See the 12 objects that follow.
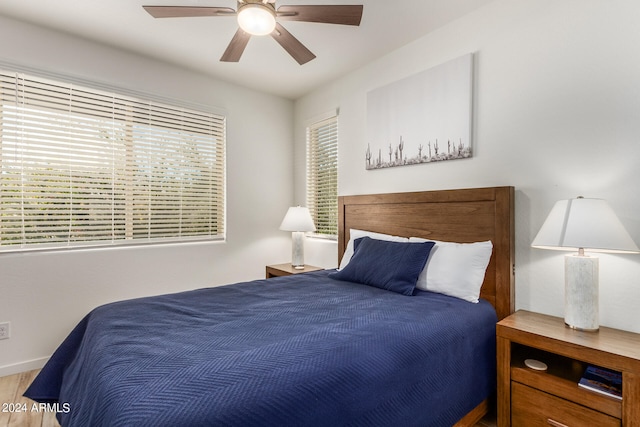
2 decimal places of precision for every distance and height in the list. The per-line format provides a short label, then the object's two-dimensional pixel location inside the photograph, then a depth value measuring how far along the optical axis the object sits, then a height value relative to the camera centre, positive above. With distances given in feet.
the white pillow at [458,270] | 6.48 -1.28
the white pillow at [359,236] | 8.44 -0.76
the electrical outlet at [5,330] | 7.72 -2.92
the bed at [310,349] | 3.22 -1.82
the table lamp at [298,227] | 11.14 -0.60
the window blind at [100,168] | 7.99 +1.23
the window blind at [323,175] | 11.73 +1.36
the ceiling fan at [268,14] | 5.49 +3.58
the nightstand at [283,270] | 10.63 -2.08
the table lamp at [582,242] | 4.90 -0.51
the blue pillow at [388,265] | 6.88 -1.27
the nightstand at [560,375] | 4.40 -2.71
